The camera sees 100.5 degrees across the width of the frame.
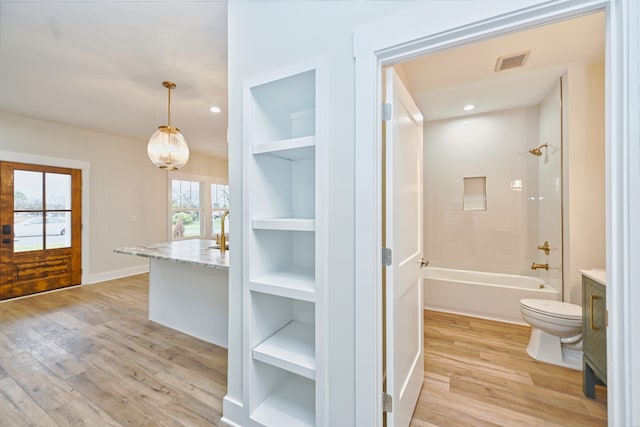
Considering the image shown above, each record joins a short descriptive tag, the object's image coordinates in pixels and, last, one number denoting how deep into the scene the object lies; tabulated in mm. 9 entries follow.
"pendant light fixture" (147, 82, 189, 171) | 2812
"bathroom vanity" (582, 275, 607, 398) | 1586
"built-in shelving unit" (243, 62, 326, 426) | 1314
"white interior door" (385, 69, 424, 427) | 1283
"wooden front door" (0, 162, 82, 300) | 3668
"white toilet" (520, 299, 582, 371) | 2062
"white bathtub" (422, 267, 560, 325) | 2902
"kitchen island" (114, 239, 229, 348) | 2510
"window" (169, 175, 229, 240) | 5883
